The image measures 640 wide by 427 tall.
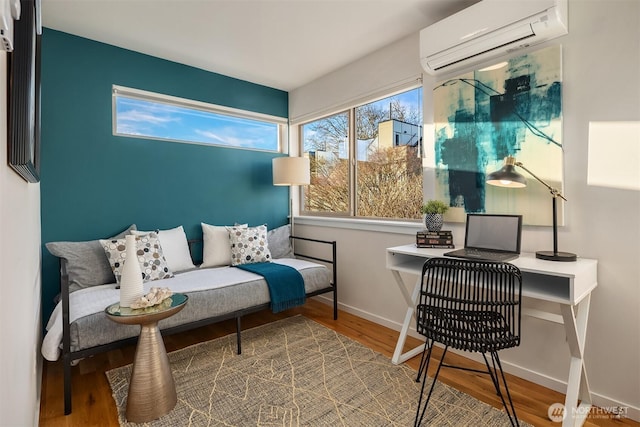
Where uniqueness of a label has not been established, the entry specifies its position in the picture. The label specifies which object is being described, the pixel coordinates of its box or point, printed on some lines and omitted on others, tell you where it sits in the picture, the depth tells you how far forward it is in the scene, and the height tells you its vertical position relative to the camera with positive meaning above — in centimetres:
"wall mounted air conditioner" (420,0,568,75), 182 +109
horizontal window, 299 +94
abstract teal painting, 193 +51
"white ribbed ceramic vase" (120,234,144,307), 182 -40
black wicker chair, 152 -51
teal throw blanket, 270 -62
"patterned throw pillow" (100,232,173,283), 253 -35
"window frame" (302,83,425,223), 279 +73
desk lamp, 178 +16
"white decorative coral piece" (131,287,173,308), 178 -48
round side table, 172 -85
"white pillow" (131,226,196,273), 293 -33
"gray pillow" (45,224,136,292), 245 -38
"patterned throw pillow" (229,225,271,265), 318 -34
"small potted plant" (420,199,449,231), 232 -2
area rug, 172 -107
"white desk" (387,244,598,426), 155 -41
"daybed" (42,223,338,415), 189 -57
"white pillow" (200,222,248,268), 320 -34
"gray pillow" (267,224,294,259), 356 -34
